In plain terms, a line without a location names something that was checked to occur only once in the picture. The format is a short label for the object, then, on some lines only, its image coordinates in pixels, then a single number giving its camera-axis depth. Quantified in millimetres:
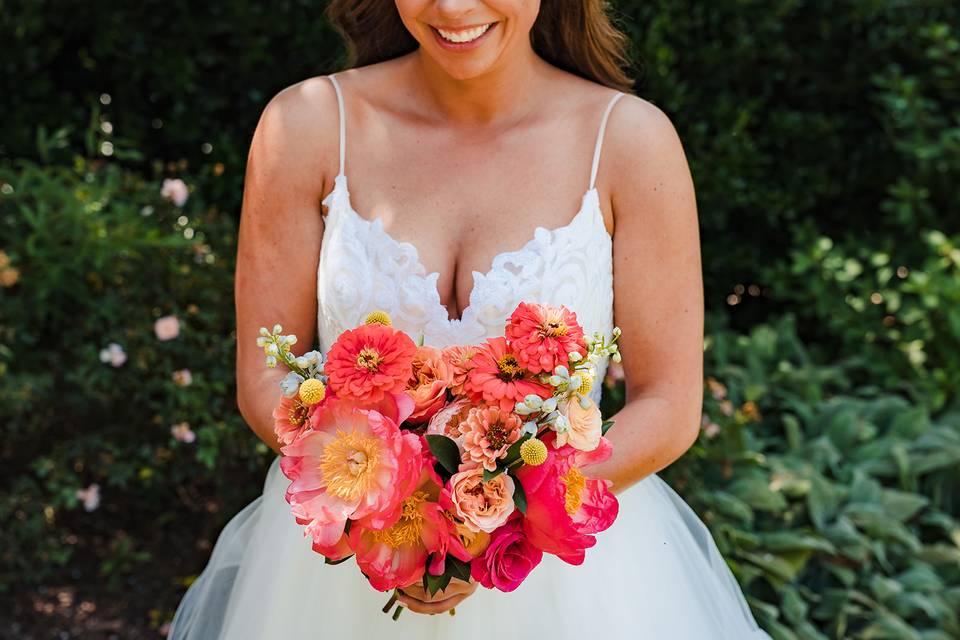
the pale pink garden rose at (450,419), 1567
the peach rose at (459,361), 1583
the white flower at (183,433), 3160
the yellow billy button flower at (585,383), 1505
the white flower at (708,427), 3371
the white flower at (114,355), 3168
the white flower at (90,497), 3332
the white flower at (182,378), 3154
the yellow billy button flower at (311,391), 1503
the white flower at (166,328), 3162
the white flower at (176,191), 3350
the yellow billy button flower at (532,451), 1480
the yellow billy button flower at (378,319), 1587
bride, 2119
